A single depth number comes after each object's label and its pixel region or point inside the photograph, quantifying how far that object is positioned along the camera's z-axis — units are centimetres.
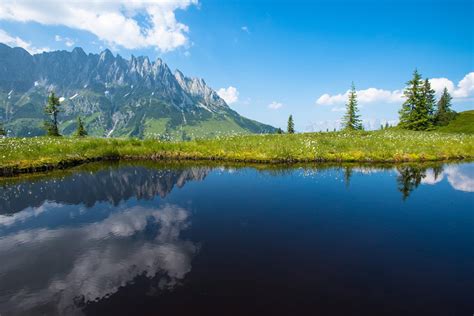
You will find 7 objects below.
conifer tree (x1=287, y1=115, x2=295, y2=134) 11395
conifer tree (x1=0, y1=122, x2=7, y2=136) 7199
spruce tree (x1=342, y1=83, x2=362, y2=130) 7944
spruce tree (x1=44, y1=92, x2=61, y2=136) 7069
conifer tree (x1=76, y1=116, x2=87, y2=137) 7996
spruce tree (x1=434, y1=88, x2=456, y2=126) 9862
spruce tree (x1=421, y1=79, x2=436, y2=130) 6902
